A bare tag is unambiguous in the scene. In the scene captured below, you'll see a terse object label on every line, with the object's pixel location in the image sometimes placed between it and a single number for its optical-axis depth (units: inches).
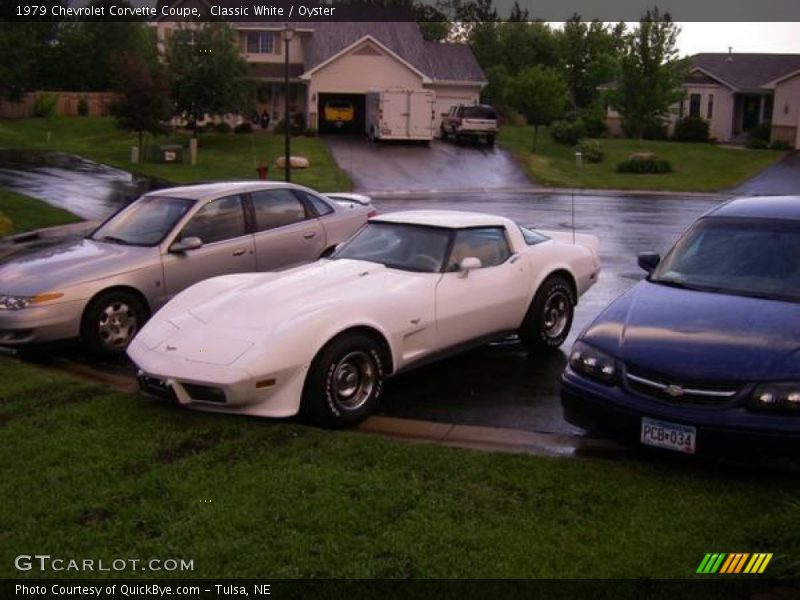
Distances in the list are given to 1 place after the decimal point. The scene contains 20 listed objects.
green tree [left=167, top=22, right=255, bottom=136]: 1503.4
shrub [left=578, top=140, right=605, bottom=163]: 1599.4
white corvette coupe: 252.8
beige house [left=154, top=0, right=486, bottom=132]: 1792.6
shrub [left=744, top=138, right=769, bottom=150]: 1800.0
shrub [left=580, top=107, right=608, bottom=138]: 1974.7
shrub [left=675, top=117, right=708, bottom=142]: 1930.4
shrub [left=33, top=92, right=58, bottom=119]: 2044.5
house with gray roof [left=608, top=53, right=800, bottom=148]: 2030.0
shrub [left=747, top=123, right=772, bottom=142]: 1876.2
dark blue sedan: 209.9
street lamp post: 929.9
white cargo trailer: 1583.4
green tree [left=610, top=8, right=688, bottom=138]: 1706.4
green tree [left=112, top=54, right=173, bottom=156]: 1357.0
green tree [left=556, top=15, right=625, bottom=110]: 2802.7
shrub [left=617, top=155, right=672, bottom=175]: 1491.1
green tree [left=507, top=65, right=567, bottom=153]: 1744.6
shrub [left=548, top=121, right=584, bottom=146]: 1784.0
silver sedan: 336.8
